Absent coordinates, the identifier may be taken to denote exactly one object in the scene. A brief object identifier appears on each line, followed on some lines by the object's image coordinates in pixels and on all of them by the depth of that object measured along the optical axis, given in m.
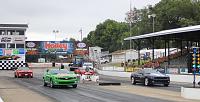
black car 33.22
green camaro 29.16
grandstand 46.08
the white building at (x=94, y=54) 65.31
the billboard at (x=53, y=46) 93.44
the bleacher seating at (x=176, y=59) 62.90
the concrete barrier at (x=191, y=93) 21.22
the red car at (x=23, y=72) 49.59
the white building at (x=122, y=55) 99.66
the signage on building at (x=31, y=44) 94.83
